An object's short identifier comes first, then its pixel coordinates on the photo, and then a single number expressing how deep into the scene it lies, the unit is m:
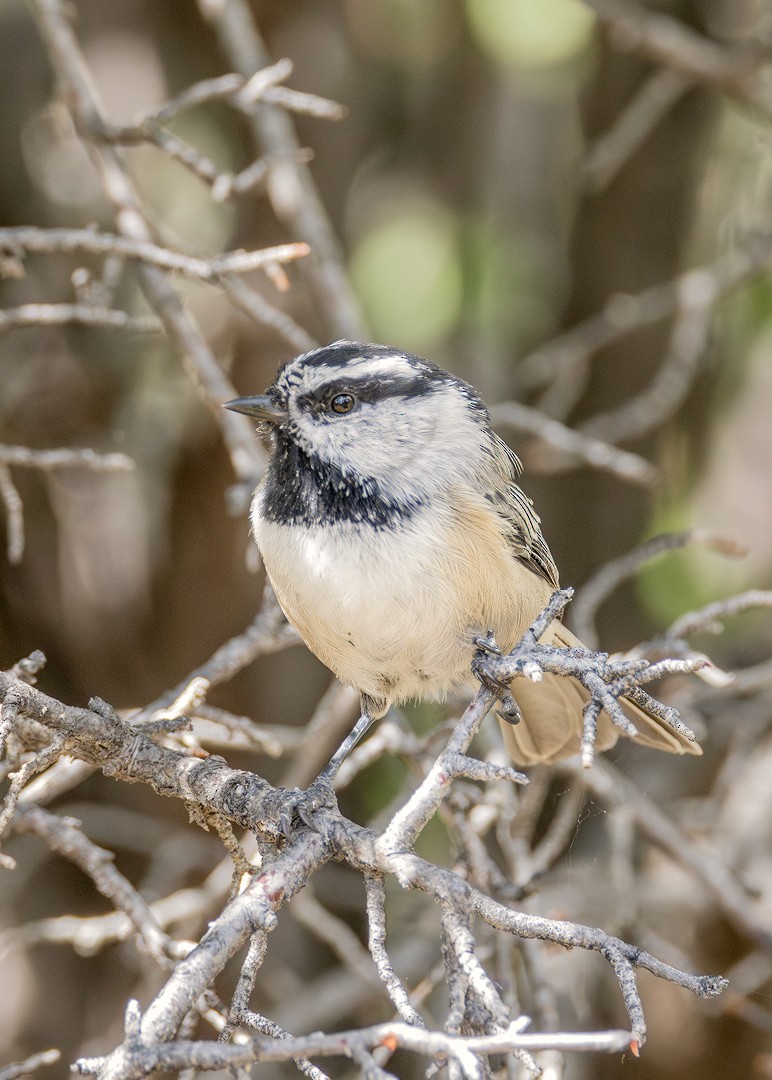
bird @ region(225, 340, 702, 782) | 5.46
